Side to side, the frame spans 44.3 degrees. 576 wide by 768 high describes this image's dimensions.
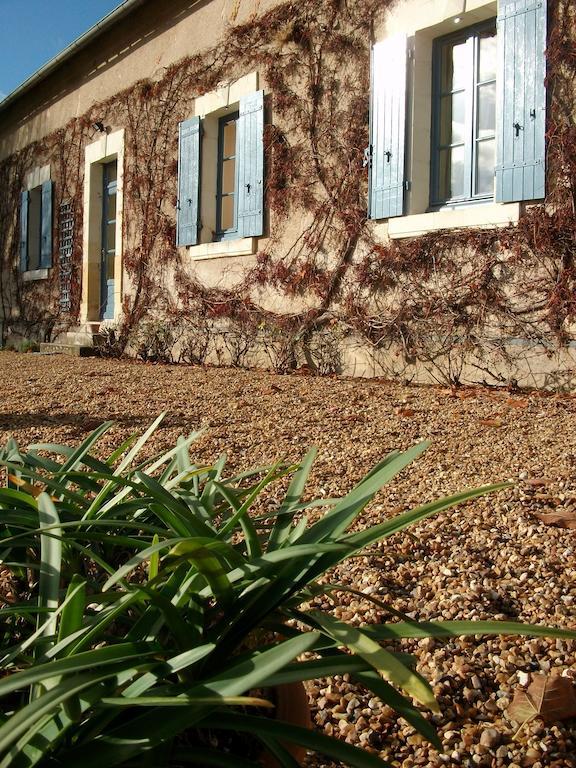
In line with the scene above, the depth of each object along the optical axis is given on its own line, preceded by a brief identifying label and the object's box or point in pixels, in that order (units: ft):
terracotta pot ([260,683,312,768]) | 3.19
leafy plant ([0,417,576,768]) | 2.36
